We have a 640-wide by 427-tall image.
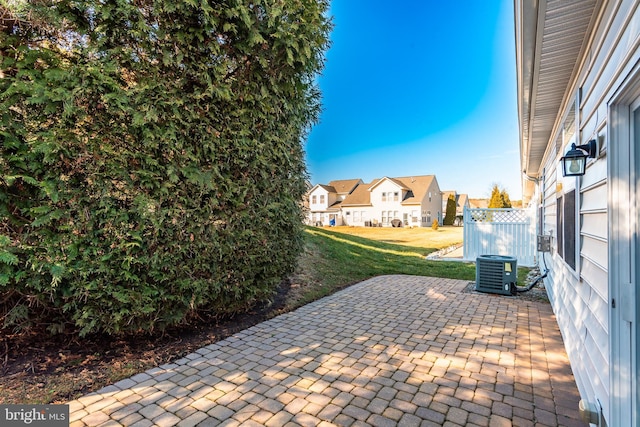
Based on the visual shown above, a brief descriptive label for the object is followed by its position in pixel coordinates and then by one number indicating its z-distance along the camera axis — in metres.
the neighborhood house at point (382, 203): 31.06
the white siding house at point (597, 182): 1.61
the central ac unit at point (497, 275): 5.86
